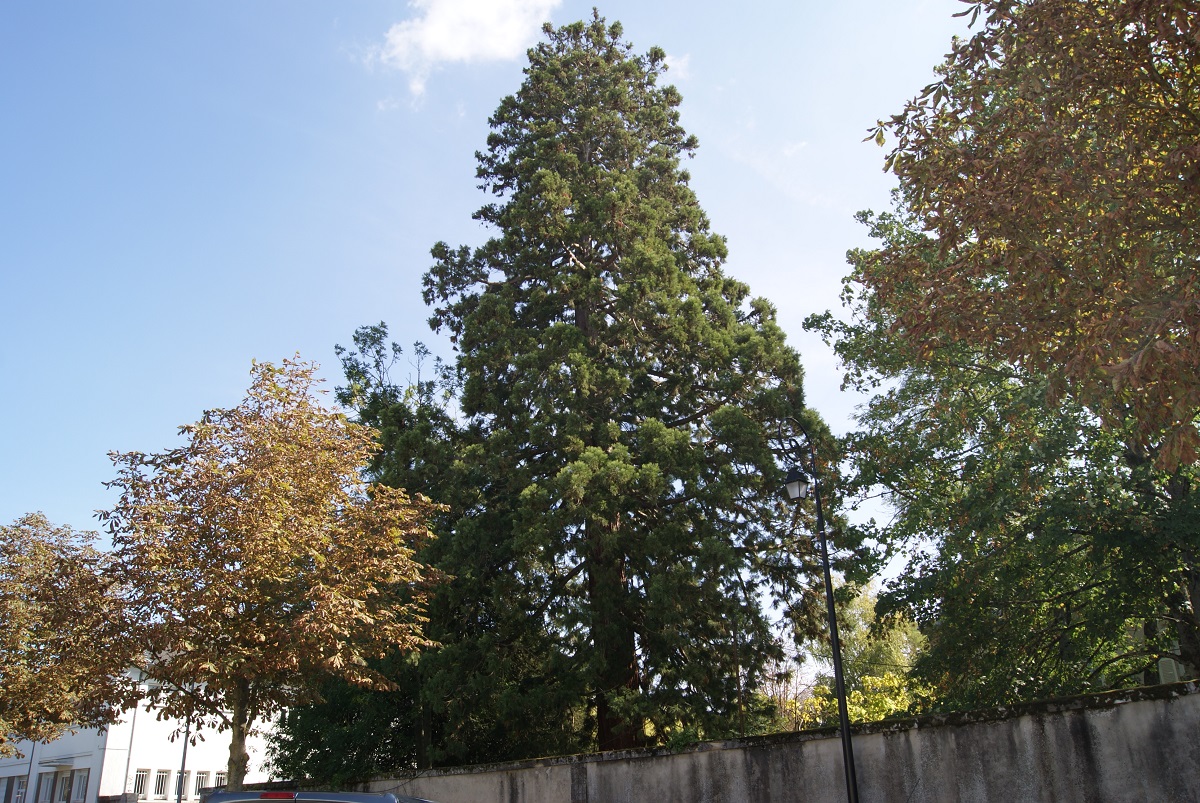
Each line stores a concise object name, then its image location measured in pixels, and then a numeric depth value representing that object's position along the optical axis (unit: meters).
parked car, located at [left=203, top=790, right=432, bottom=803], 6.69
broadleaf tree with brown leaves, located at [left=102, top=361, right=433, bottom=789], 12.97
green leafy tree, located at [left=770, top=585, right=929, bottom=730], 17.17
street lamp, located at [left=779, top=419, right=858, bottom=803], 10.79
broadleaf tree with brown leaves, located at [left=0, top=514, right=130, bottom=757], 13.39
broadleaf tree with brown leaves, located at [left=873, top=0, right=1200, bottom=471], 7.65
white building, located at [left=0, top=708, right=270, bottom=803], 37.72
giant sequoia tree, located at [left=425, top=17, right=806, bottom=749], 15.84
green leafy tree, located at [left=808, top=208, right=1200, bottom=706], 13.73
